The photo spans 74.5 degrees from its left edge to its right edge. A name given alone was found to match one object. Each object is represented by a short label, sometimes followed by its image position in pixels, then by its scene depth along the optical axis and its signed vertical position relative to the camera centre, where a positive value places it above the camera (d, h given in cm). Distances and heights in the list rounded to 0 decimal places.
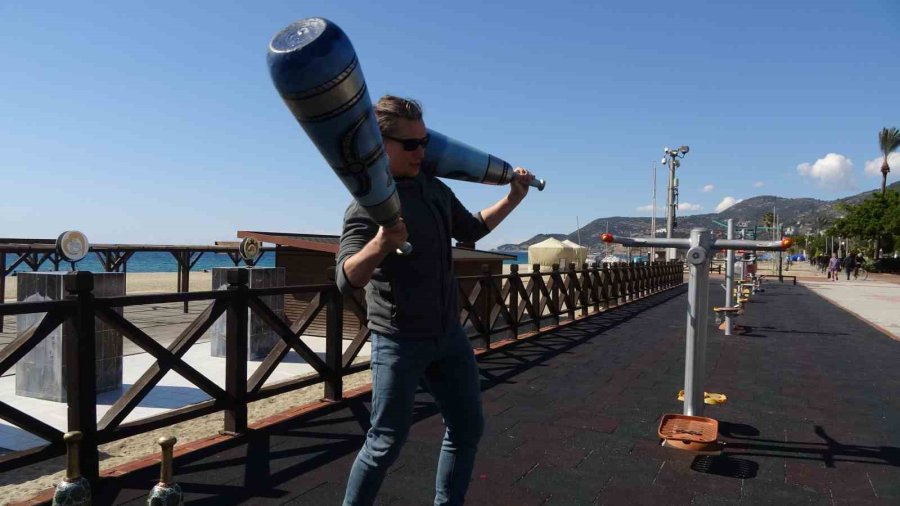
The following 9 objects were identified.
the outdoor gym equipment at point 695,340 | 357 -61
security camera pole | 2870 +291
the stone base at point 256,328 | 848 -129
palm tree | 6181 +1128
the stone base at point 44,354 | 566 -115
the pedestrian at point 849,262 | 3585 -100
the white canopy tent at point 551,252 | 2441 -41
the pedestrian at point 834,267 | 3294 -118
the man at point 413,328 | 193 -30
